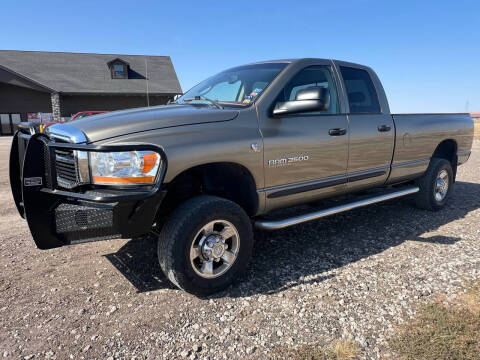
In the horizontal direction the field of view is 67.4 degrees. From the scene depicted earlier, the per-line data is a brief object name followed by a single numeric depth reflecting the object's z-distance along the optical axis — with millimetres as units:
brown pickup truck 2566
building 26641
